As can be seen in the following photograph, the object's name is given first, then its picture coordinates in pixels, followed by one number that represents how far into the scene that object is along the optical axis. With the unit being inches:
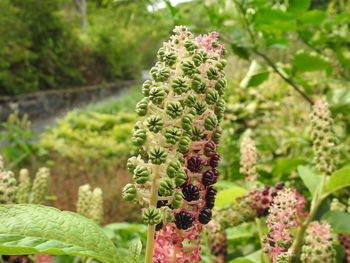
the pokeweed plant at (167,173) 6.7
